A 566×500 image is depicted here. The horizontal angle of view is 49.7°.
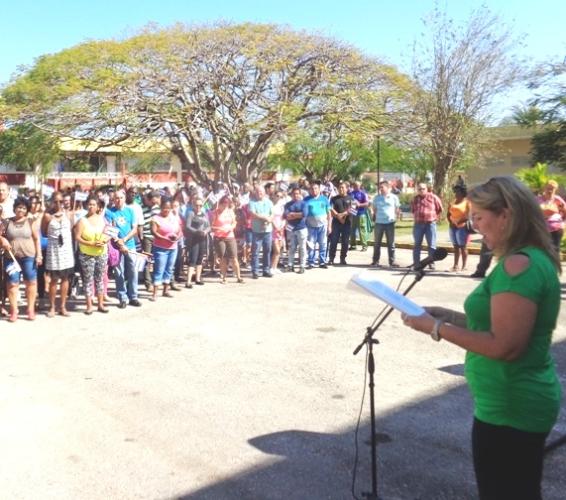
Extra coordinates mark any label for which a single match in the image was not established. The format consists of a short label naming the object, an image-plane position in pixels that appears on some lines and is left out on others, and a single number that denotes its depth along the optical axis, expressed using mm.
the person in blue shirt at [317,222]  12398
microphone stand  3359
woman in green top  2086
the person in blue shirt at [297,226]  12125
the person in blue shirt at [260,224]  11430
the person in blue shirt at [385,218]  12531
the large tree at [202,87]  18750
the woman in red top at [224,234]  10867
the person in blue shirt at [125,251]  9055
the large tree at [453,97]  22688
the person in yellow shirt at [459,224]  11103
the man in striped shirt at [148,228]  10078
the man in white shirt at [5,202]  8938
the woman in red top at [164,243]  9508
